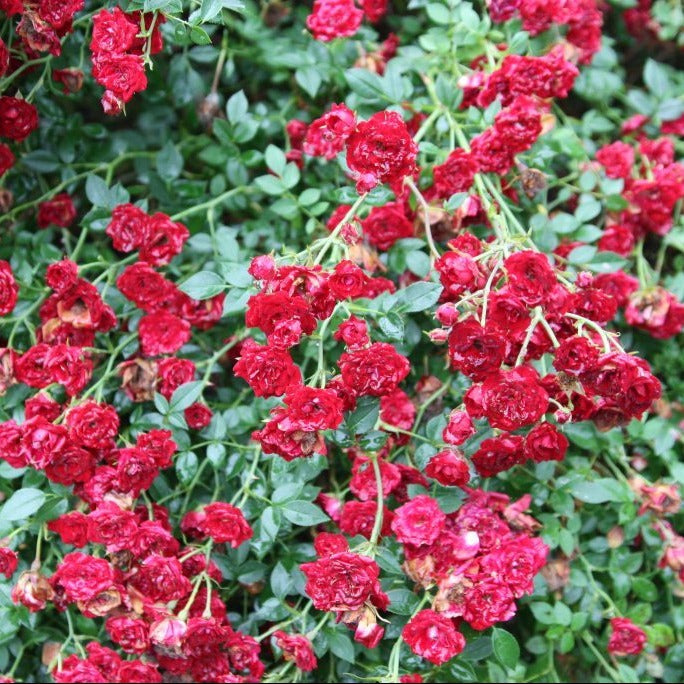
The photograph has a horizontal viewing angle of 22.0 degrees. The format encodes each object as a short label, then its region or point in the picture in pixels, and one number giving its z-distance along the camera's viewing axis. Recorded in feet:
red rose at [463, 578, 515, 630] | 2.79
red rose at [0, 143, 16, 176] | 3.07
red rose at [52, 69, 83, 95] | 3.14
